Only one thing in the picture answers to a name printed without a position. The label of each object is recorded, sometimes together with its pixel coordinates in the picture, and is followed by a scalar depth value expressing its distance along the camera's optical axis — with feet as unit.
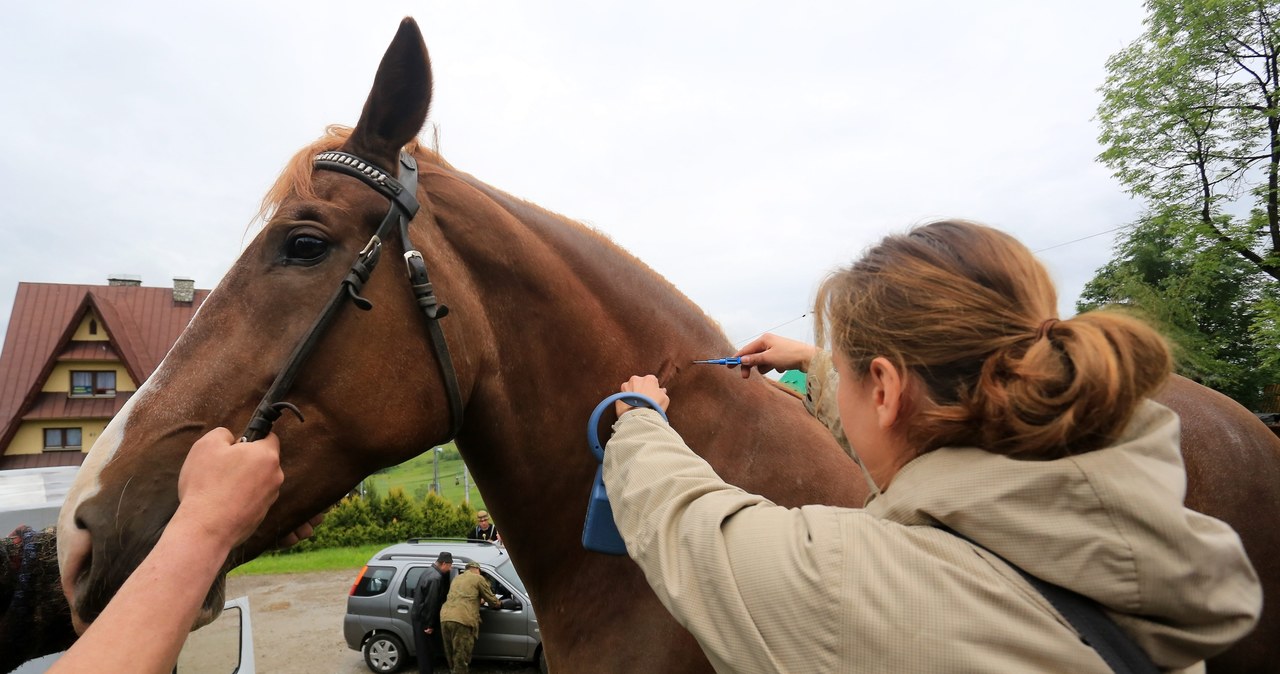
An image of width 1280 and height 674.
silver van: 30.71
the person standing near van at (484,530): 45.93
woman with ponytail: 2.64
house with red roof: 79.20
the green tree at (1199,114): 39.27
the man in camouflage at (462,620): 29.12
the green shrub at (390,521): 70.49
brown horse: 4.76
